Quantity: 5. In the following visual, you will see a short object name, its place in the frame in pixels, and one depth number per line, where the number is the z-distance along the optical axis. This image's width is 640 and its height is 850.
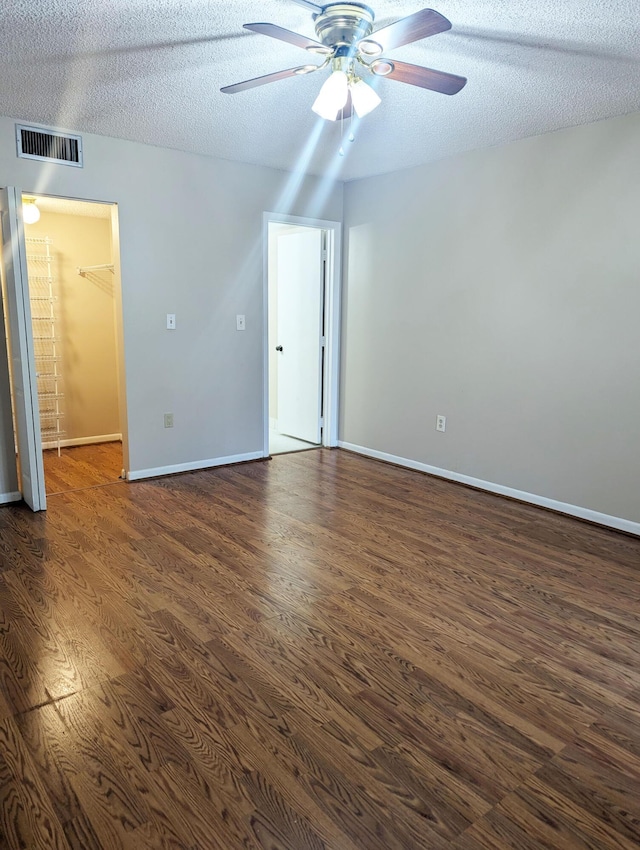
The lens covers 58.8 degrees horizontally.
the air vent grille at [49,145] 3.48
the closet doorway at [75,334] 5.06
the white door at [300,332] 5.30
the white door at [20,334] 3.30
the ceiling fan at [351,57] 1.99
